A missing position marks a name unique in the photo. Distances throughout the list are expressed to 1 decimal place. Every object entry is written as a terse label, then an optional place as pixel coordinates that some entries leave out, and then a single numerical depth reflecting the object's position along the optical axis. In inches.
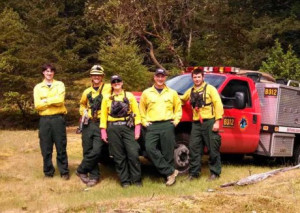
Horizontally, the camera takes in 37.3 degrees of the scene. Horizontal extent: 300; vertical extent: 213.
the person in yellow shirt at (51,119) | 322.0
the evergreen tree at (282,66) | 753.6
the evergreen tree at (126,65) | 799.1
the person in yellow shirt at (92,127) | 313.4
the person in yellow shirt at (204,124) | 311.9
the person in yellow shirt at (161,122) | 303.6
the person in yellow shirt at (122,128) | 297.9
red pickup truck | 348.5
